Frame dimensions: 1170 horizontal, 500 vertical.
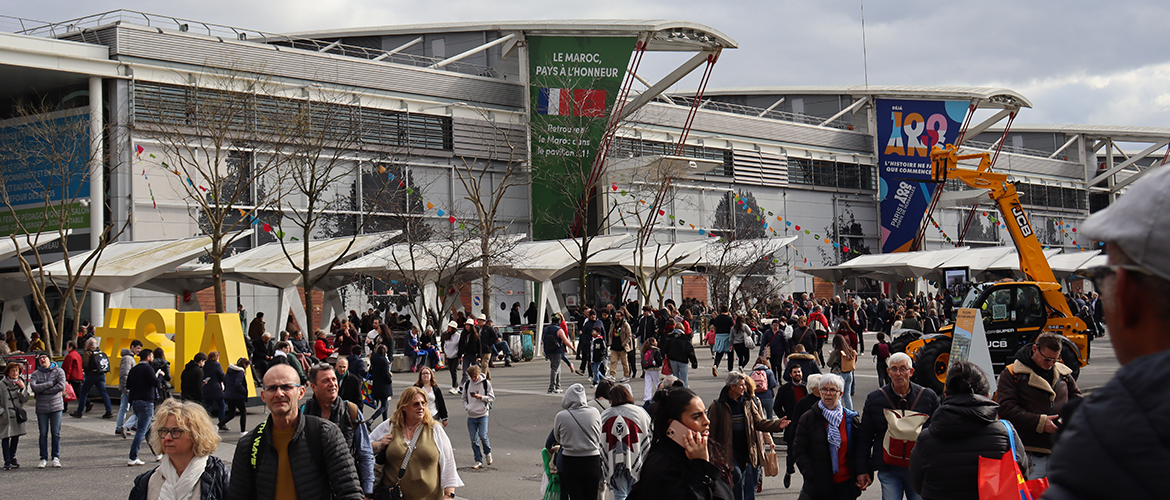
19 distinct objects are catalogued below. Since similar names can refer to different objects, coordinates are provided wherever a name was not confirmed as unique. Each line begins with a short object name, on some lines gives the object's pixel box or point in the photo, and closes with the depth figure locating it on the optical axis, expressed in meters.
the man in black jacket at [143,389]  14.09
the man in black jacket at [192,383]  15.92
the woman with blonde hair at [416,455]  6.55
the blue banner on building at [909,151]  55.78
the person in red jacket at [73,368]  20.14
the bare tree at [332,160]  29.91
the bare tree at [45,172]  31.44
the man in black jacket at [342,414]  5.95
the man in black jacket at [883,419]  6.93
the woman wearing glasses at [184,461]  4.95
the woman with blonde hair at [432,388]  10.88
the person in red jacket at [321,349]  22.56
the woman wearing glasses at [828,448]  6.83
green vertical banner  40.22
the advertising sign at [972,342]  12.27
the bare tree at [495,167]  42.66
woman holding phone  4.19
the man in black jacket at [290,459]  4.71
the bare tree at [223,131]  27.39
